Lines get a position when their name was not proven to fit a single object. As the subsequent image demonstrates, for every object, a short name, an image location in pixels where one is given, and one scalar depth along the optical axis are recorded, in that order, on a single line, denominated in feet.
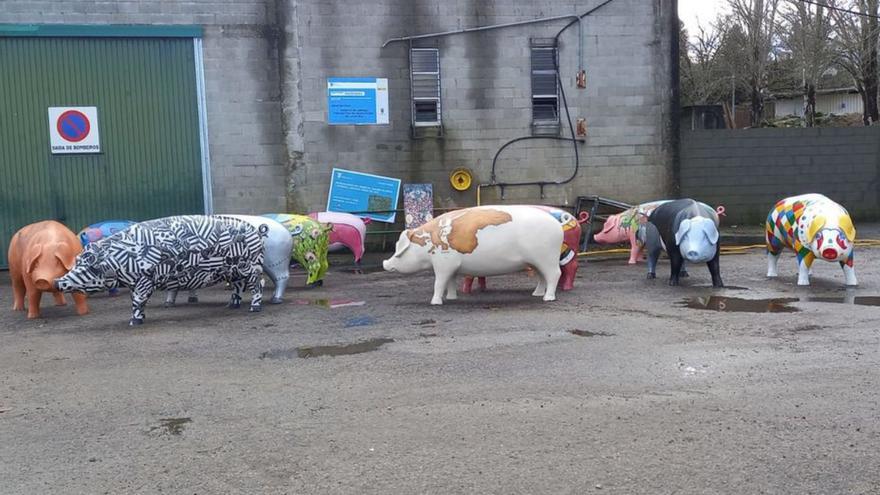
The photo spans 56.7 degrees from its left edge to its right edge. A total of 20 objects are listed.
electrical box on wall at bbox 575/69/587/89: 55.01
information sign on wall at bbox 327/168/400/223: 53.06
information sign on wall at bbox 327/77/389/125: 52.60
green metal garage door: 48.75
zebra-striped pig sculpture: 29.27
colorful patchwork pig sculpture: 33.35
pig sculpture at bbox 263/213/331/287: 38.32
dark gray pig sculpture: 33.71
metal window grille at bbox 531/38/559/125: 55.06
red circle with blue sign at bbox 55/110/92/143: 49.19
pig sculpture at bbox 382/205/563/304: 31.60
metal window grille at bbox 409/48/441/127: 53.62
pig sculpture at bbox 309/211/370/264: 43.50
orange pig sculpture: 31.32
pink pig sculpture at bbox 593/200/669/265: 45.39
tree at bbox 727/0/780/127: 106.73
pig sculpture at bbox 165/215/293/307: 34.42
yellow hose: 49.65
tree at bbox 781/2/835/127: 98.68
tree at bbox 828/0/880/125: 93.09
